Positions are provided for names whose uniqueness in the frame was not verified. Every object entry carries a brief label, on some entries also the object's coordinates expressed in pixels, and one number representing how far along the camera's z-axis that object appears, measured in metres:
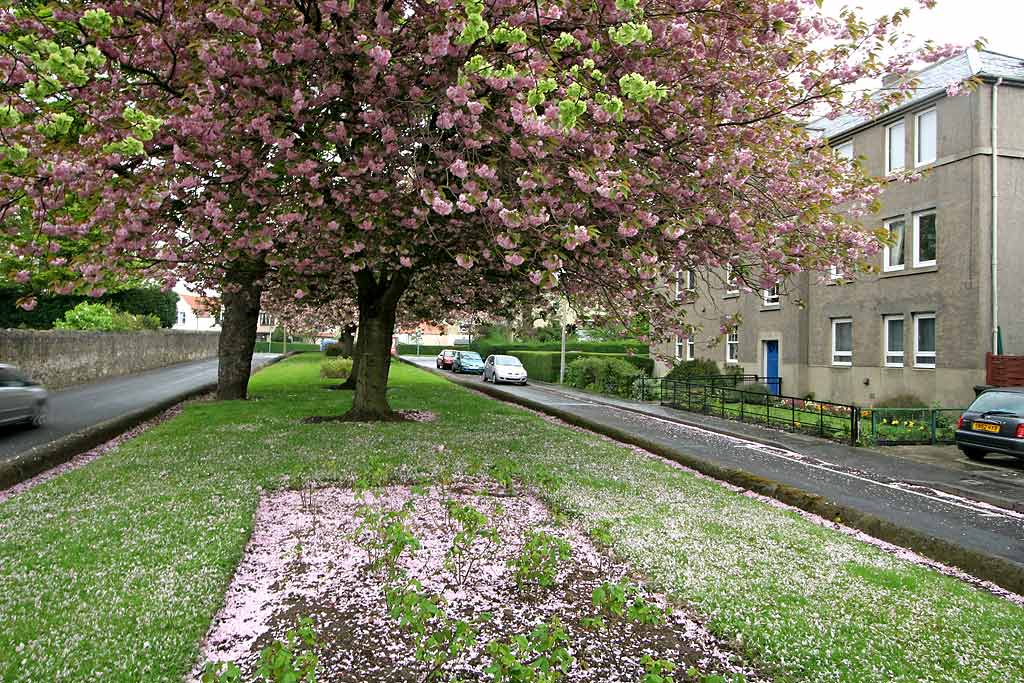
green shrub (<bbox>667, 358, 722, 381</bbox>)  31.45
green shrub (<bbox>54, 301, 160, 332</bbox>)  40.56
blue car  47.19
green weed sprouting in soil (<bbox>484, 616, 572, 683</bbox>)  3.51
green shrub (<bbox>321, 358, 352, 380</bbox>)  33.03
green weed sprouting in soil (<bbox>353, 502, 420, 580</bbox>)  5.32
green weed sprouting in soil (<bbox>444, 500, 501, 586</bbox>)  5.63
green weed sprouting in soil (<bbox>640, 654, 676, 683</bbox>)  3.40
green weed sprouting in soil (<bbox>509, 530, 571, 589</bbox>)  5.34
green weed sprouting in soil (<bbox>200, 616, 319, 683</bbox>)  3.24
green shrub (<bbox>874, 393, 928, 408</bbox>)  21.36
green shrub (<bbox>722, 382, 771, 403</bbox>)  22.48
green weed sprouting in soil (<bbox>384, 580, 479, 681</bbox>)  3.97
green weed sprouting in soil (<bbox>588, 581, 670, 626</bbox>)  4.20
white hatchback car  38.62
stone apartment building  19.88
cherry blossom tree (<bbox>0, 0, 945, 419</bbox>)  7.89
